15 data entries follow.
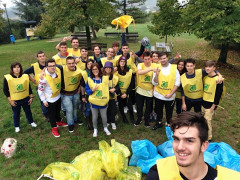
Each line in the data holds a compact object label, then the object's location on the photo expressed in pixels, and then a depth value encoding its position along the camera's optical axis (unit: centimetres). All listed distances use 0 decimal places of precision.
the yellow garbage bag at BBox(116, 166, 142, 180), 298
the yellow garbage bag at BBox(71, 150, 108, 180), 280
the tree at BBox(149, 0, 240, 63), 762
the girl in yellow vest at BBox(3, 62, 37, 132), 436
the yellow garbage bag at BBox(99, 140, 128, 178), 296
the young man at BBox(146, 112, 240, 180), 133
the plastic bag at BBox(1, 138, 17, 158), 399
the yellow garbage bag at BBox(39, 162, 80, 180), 286
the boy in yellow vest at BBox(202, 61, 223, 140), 384
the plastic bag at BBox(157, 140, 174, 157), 354
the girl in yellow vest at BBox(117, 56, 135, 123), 463
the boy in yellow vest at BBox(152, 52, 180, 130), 421
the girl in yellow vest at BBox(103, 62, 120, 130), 438
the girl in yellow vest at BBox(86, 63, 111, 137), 420
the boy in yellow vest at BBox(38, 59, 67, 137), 417
